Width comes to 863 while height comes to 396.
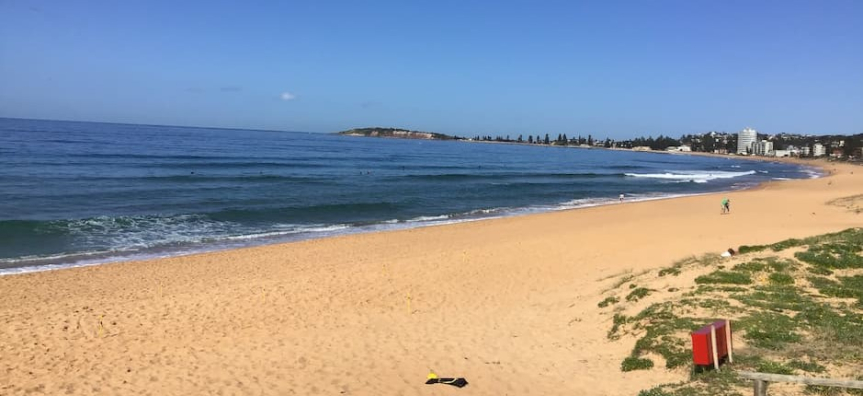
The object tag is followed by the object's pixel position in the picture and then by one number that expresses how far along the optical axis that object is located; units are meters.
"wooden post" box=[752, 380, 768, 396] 4.63
